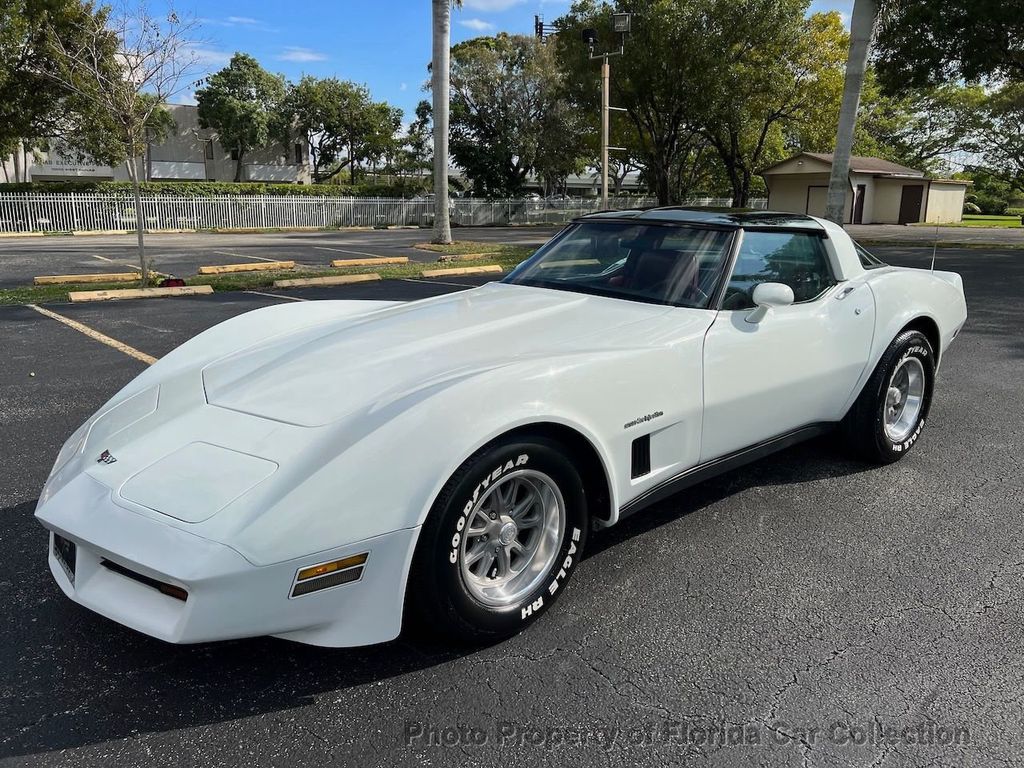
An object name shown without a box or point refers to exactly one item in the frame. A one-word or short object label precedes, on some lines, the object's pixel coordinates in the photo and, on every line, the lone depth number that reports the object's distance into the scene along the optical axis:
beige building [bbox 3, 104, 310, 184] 48.00
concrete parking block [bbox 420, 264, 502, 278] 13.39
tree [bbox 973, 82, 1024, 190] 48.81
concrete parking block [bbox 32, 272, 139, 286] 11.91
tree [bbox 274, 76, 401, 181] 48.06
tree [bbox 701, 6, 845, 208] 24.72
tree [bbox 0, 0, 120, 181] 23.36
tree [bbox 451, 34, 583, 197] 42.31
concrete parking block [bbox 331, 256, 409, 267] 15.11
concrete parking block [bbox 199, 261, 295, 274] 13.48
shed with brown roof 42.75
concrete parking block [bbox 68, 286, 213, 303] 10.12
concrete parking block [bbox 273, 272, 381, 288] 11.88
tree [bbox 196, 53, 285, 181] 46.81
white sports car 2.05
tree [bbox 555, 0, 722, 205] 24.86
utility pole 21.27
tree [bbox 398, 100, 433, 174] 47.88
